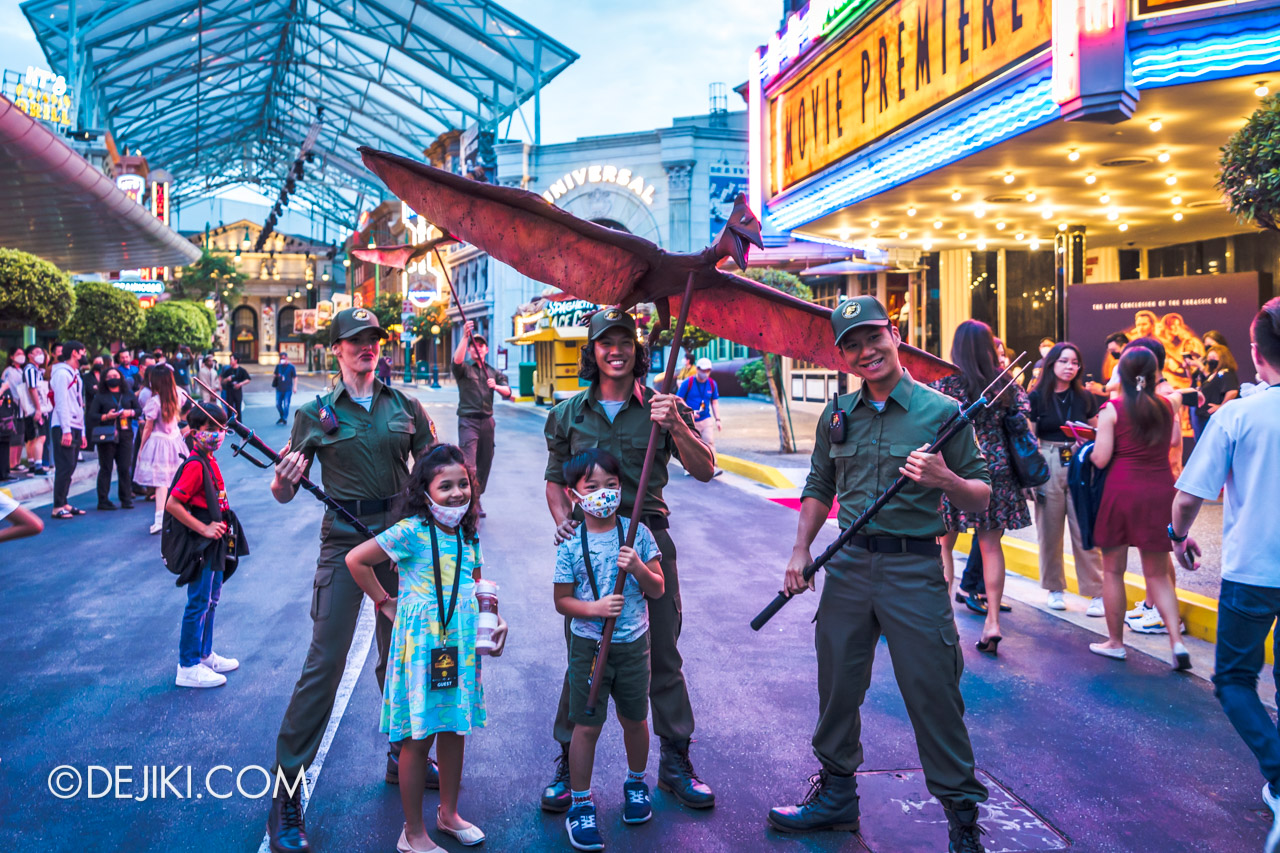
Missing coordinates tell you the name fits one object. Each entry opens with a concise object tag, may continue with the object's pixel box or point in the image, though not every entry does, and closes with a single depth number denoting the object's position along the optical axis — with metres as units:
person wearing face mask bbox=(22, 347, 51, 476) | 13.14
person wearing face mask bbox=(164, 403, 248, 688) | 4.86
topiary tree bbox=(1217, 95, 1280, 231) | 5.63
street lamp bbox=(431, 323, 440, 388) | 48.96
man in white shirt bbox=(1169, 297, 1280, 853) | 3.27
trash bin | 38.16
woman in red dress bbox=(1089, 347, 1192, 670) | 5.05
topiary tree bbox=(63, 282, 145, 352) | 21.62
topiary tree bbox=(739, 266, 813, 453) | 15.53
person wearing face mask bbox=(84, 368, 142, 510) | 10.91
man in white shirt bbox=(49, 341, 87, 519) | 10.87
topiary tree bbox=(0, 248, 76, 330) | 13.91
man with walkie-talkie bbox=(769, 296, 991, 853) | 3.05
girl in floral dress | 3.09
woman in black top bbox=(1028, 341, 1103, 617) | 6.14
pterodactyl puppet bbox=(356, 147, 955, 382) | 3.08
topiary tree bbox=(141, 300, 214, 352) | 31.84
